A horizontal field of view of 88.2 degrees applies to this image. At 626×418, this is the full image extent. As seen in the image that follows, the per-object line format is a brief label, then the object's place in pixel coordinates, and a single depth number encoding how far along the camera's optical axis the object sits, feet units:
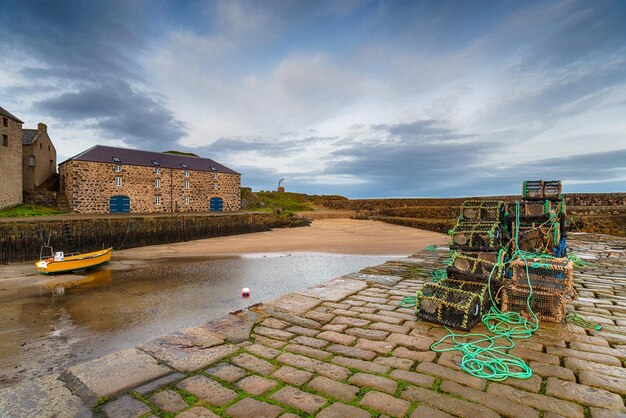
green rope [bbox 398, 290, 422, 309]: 18.66
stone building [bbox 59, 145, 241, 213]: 89.61
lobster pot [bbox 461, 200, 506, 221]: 21.63
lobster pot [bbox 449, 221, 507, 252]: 18.60
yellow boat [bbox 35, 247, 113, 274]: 40.45
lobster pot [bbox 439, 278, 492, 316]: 16.47
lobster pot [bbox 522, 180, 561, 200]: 24.59
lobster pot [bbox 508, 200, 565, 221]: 21.97
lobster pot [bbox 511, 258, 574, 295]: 15.90
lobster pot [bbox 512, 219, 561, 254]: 22.66
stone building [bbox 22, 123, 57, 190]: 97.81
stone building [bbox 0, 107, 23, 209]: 77.71
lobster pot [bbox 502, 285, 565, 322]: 15.80
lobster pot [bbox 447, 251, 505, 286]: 17.42
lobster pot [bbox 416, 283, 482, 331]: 14.94
